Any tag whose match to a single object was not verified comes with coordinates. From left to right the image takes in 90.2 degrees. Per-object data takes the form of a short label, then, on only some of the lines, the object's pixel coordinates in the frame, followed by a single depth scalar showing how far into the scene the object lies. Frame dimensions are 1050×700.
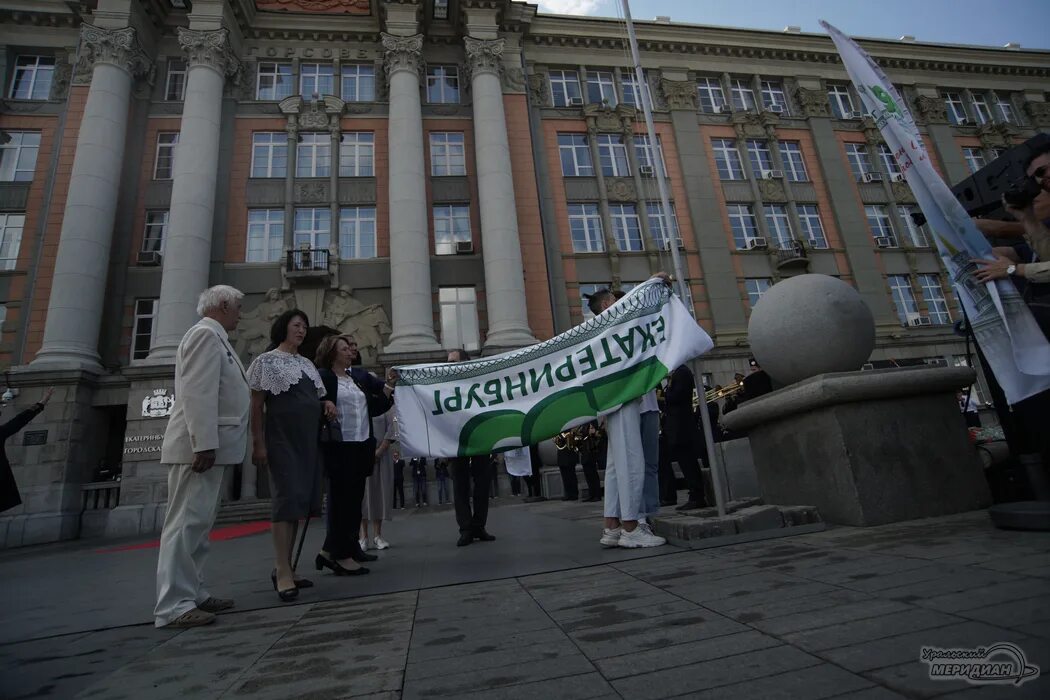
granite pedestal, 4.34
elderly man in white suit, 3.54
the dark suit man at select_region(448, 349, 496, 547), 6.15
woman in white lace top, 4.14
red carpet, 11.25
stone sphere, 4.89
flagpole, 4.93
